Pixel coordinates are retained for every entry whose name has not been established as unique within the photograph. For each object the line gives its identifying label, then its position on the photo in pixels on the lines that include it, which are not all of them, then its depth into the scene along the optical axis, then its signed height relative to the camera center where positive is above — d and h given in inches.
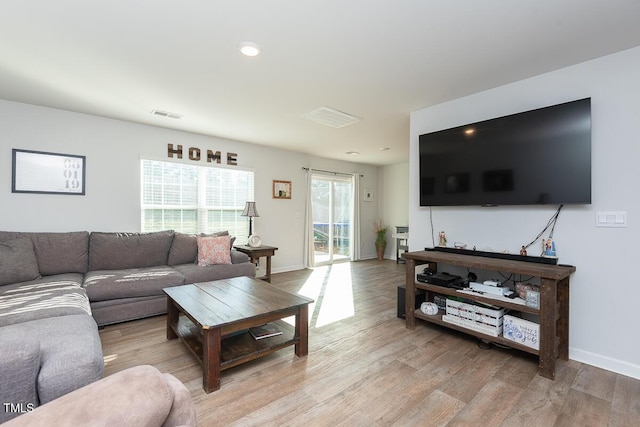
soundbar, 94.7 -15.8
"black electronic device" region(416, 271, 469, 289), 106.5 -25.7
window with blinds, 166.4 +7.8
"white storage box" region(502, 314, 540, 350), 86.5 -36.4
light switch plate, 85.0 -2.3
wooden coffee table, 75.6 -30.7
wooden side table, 177.2 -25.4
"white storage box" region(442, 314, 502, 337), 94.8 -38.6
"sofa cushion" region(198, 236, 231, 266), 152.3 -21.2
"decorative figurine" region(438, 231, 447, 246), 124.3 -12.0
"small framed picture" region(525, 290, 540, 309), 86.0 -26.0
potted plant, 279.3 -28.3
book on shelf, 92.3 -39.2
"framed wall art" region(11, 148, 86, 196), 131.5 +17.3
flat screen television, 88.0 +17.5
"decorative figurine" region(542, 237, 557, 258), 95.5 -12.3
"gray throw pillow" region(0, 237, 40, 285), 107.6 -19.6
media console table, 81.7 -28.3
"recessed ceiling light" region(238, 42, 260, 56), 82.9 +46.5
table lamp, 188.5 +0.1
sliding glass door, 249.9 -6.1
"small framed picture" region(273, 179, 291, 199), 217.5 +15.7
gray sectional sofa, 42.6 -26.7
